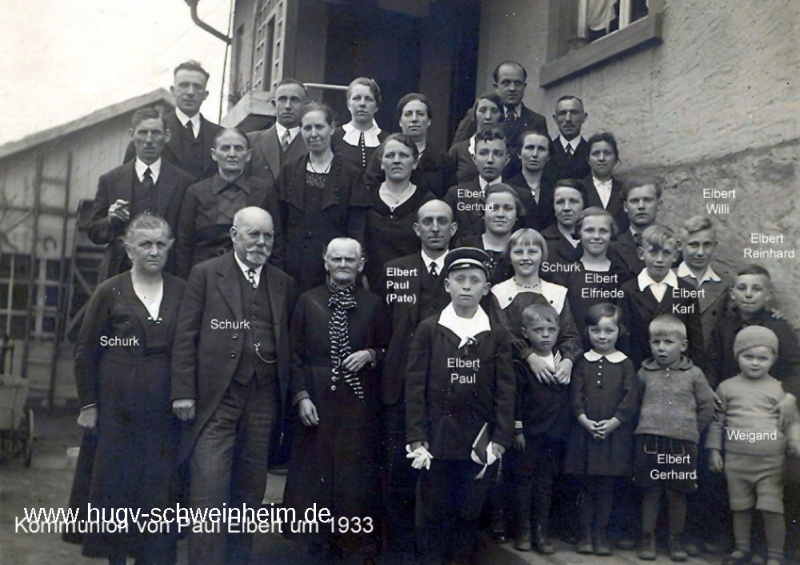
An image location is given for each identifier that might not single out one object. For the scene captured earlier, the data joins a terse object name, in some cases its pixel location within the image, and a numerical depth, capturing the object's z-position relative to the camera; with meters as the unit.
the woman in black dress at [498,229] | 3.68
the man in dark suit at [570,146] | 4.44
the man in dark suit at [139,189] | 3.83
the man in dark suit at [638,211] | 3.82
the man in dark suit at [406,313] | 3.46
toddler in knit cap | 3.28
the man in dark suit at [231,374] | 3.21
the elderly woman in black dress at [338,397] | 3.40
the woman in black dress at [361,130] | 4.26
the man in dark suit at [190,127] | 4.22
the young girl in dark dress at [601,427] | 3.37
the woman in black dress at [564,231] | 3.71
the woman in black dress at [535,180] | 4.11
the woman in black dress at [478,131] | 4.39
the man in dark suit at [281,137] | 4.28
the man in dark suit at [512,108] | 4.76
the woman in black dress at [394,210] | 3.76
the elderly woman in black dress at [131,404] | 3.25
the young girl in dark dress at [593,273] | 3.62
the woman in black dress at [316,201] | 3.80
